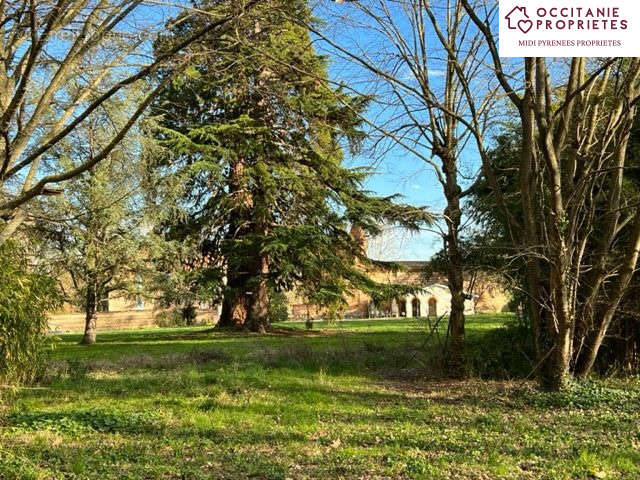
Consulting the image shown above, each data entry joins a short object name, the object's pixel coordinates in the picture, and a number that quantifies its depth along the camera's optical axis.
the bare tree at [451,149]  11.02
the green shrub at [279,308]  37.53
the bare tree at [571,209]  8.66
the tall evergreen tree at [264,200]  22.39
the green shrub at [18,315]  7.39
